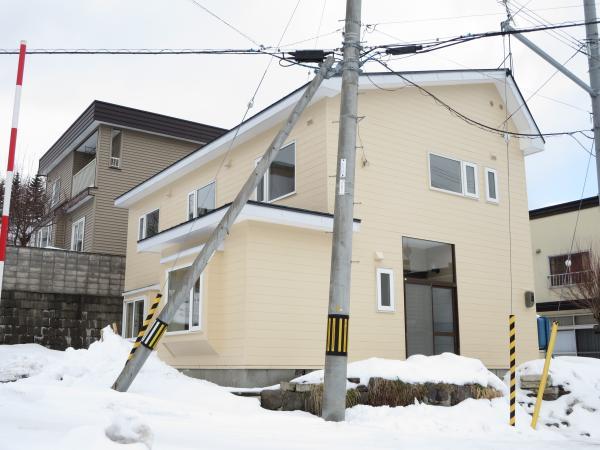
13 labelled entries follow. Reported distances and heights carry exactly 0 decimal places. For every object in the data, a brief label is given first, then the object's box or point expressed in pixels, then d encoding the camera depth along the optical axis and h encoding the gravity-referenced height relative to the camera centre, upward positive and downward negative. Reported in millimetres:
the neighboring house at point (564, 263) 28062 +3338
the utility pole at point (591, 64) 11883 +4991
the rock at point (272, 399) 10633 -1013
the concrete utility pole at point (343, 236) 9328 +1503
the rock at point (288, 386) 10852 -817
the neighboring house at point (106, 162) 25000 +6952
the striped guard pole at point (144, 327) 10099 +120
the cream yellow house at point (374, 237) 13133 +2226
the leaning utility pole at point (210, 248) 9609 +1322
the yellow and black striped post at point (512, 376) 10094 -577
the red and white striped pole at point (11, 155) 7494 +2048
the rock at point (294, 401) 10680 -1042
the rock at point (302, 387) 10656 -820
